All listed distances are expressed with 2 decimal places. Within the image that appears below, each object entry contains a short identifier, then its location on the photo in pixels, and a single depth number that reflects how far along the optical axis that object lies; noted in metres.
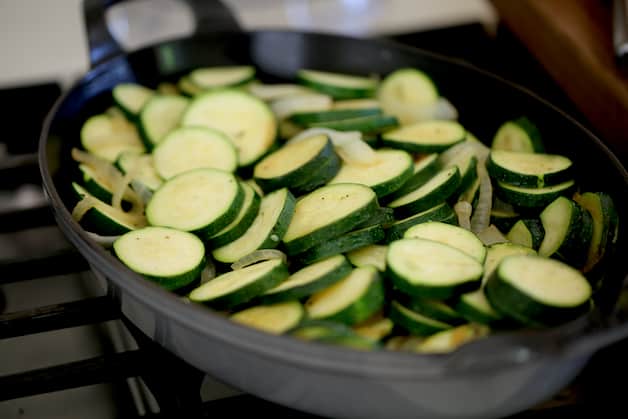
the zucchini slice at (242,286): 0.72
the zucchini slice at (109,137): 0.84
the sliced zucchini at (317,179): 0.79
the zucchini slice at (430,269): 0.70
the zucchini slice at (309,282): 0.71
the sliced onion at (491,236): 0.77
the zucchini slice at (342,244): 0.74
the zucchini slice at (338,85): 0.88
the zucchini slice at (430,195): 0.77
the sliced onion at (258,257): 0.75
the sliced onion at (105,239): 0.76
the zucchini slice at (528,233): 0.76
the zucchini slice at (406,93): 0.86
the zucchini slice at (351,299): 0.70
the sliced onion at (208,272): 0.76
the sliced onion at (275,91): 0.88
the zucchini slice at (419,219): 0.76
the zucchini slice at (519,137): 0.81
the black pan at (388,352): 0.65
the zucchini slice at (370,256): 0.74
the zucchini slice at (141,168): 0.81
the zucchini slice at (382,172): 0.77
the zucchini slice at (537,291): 0.69
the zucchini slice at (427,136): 0.82
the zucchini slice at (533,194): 0.77
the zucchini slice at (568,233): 0.74
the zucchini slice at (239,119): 0.84
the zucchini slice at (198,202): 0.76
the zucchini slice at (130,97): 0.87
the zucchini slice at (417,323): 0.71
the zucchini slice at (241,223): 0.77
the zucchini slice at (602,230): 0.74
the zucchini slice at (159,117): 0.85
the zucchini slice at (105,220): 0.77
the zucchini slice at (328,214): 0.74
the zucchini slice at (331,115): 0.84
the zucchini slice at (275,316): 0.70
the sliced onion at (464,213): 0.77
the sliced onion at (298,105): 0.86
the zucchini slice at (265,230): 0.75
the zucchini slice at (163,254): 0.74
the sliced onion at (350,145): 0.80
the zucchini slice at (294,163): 0.79
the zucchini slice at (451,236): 0.73
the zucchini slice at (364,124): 0.83
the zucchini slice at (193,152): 0.82
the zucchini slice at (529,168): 0.78
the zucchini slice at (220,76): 0.89
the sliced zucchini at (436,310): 0.71
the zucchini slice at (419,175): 0.79
